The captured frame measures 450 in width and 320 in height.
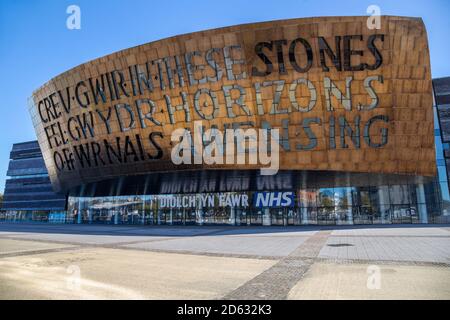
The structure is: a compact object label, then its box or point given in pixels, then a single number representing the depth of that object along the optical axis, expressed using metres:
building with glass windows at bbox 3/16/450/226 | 26.78
